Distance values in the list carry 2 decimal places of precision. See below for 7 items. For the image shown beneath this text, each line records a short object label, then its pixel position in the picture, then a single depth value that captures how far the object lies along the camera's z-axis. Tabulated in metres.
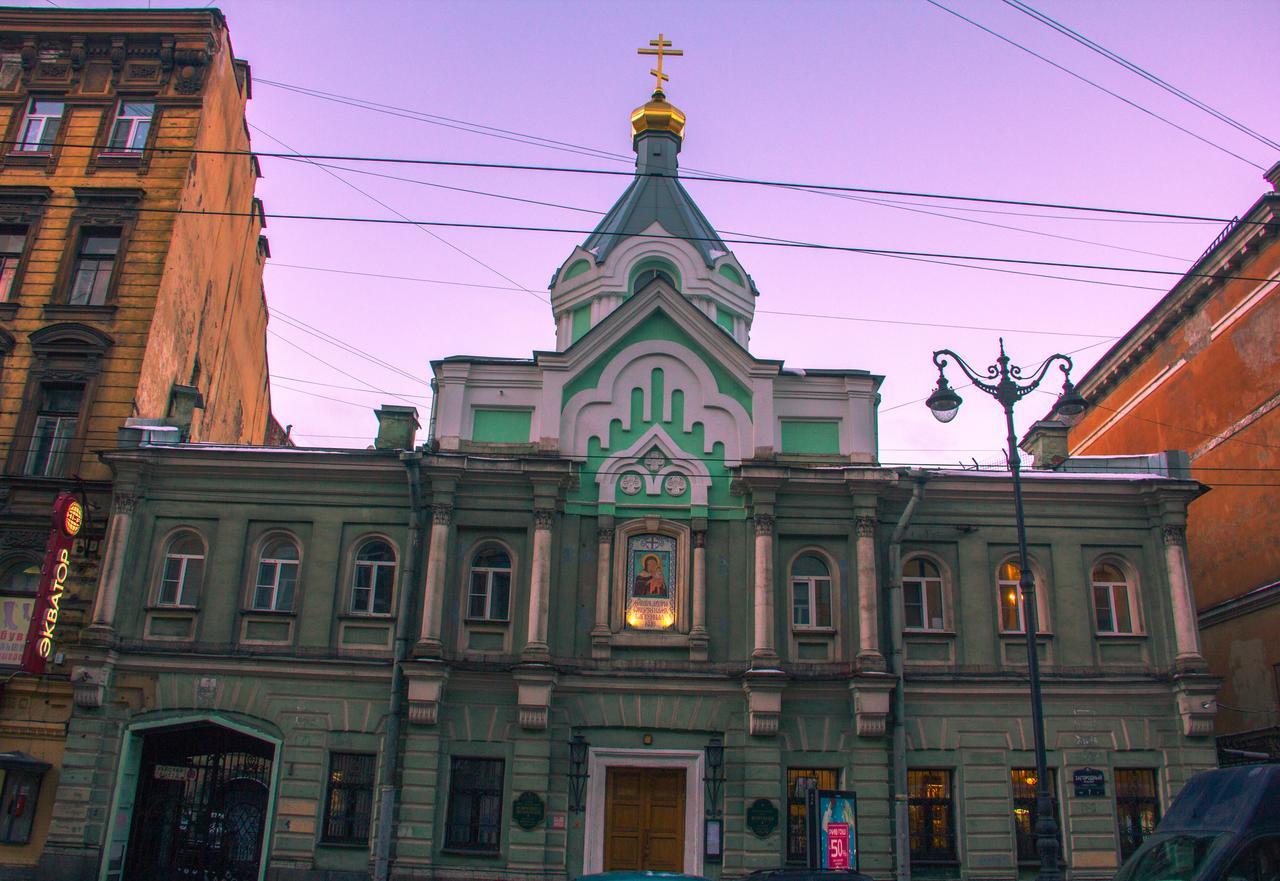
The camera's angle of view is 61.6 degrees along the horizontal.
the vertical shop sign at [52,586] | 20.17
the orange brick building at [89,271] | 21.78
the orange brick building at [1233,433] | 24.77
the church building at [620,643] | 19.97
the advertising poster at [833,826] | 18.42
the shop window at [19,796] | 20.12
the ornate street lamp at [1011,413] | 14.98
